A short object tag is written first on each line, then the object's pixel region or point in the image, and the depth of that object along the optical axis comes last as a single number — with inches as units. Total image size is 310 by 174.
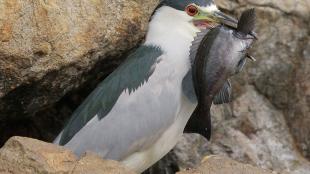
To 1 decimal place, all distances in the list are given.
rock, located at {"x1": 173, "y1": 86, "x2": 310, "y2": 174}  370.0
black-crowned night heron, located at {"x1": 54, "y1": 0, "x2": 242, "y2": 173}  315.0
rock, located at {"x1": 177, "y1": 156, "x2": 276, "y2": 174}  280.2
